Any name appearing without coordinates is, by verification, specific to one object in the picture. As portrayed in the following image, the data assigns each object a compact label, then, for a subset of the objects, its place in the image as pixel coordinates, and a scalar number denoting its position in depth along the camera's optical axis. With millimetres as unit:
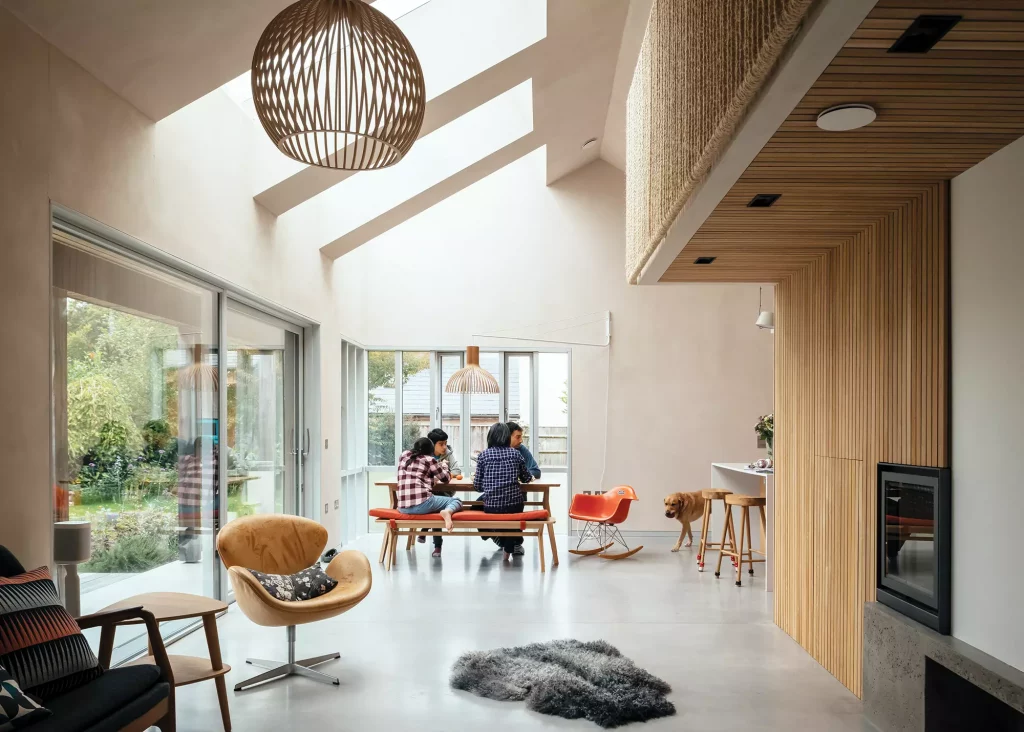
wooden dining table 7906
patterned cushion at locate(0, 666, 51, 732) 2322
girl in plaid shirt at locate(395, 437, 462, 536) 7594
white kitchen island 7948
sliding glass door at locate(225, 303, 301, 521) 6078
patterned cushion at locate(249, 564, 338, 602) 4180
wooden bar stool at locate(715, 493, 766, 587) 6922
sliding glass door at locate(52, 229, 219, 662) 3906
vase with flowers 7418
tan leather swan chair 4070
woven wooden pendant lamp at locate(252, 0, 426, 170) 2932
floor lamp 3580
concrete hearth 2838
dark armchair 2518
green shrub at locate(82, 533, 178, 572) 4246
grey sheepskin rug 3816
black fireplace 3299
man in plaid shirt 7609
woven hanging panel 2115
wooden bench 7359
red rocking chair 8148
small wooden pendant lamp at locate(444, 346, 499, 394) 8758
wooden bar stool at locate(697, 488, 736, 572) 7492
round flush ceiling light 2510
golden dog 8422
